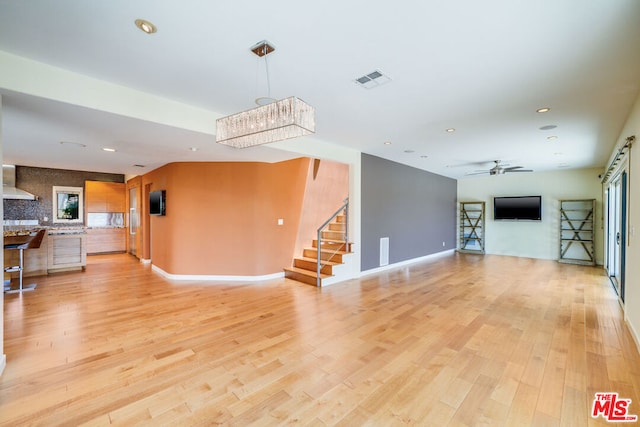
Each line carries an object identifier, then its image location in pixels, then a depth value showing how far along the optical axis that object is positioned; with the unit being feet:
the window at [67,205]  26.32
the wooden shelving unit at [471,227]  31.76
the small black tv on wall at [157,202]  20.44
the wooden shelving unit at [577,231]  25.82
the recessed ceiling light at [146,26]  6.56
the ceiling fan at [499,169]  22.17
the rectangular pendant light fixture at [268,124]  7.75
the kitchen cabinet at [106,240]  29.35
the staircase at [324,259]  18.52
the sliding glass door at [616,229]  13.93
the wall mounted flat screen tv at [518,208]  28.19
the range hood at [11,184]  20.68
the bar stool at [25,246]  15.84
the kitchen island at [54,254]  18.66
